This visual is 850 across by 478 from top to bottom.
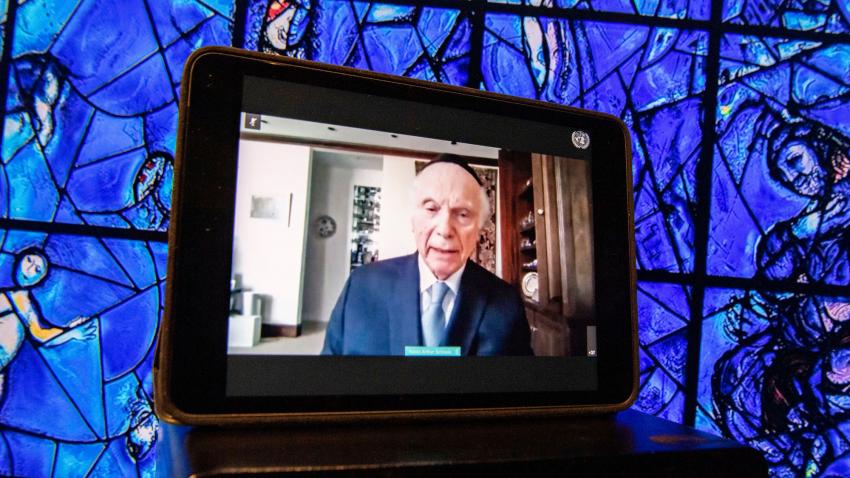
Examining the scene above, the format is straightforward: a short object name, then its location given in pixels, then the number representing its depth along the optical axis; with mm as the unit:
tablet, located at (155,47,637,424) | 399
